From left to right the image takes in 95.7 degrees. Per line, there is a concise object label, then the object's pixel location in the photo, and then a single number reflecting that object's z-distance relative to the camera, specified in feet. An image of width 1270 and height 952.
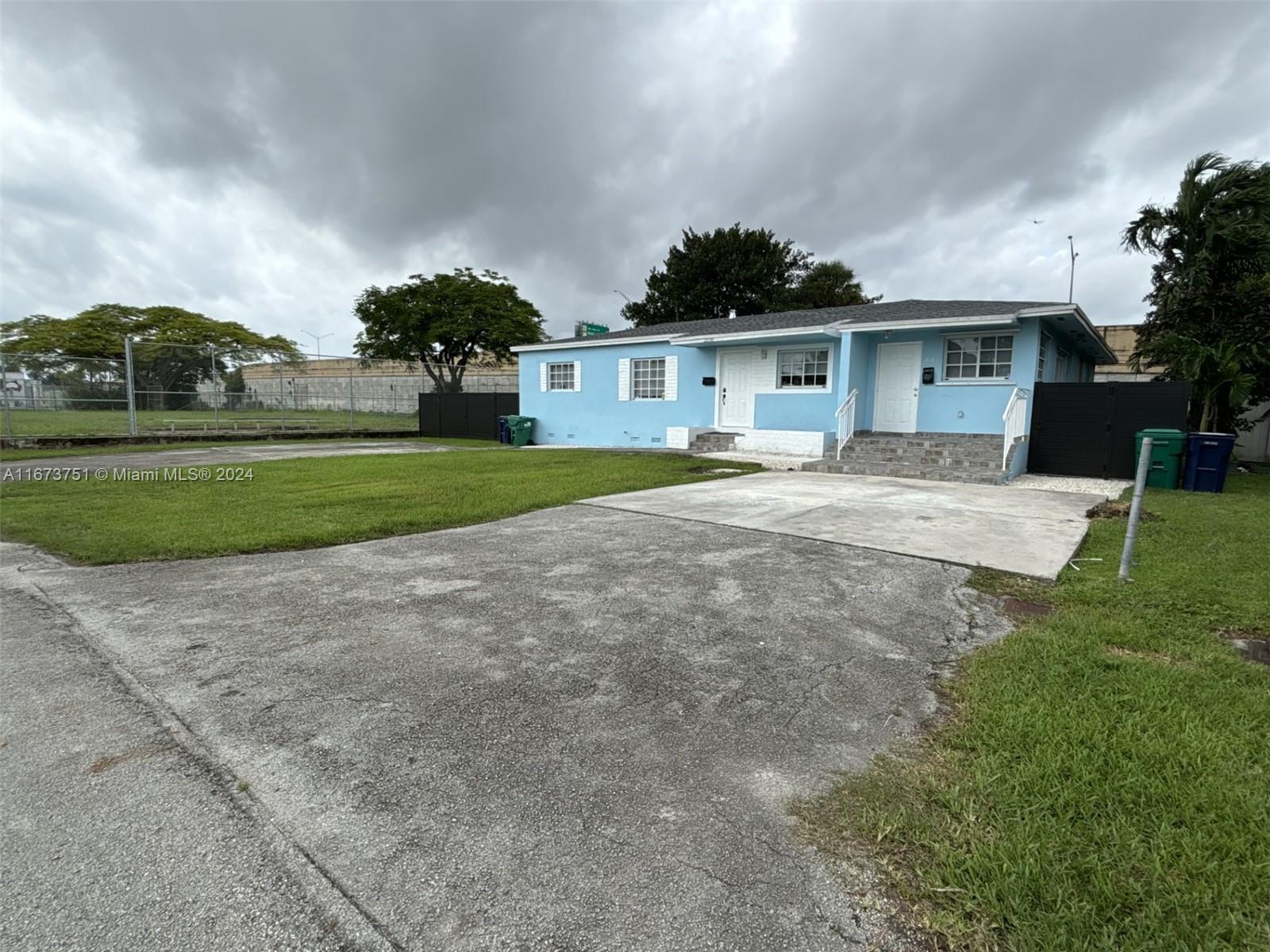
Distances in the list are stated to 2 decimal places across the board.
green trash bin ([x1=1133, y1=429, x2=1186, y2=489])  29.63
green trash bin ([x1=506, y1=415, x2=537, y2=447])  60.64
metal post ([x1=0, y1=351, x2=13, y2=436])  46.09
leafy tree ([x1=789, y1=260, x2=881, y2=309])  105.09
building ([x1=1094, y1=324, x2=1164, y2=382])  75.15
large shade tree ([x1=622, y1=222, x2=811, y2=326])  104.06
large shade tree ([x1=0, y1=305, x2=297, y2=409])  57.93
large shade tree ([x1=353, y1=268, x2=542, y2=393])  83.41
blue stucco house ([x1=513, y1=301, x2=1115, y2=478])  37.81
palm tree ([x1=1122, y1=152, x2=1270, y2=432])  38.45
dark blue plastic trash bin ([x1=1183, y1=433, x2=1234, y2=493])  28.84
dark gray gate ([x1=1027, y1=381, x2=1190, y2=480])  33.60
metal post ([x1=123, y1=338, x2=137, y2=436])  52.01
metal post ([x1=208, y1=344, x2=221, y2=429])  58.80
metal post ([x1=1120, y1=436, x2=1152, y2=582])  12.82
